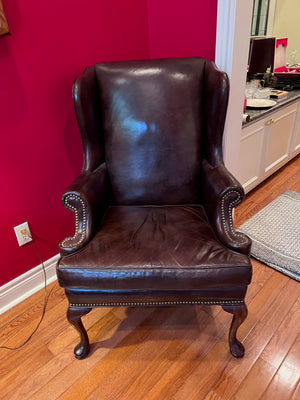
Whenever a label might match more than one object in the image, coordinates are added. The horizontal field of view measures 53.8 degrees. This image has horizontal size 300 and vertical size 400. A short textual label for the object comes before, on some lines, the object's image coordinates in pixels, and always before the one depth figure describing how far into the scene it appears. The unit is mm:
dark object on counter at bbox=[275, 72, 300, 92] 2607
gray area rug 1739
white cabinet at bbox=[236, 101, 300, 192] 2117
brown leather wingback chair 1087
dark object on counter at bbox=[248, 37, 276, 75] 2457
